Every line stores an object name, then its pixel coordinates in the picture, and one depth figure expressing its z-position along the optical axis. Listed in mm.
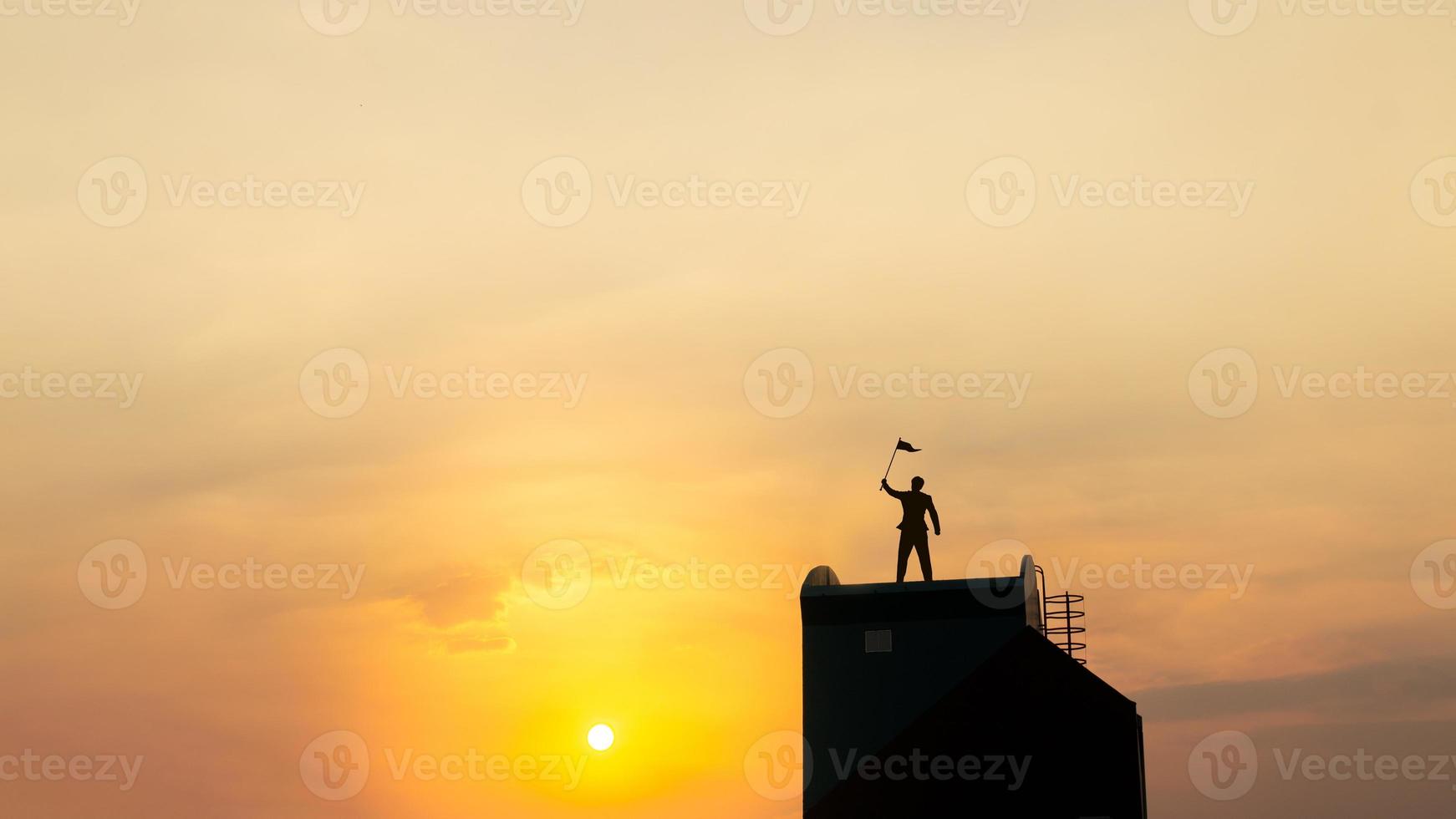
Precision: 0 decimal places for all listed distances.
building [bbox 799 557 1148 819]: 31797
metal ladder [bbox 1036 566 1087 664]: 38219
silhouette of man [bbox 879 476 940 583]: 35500
